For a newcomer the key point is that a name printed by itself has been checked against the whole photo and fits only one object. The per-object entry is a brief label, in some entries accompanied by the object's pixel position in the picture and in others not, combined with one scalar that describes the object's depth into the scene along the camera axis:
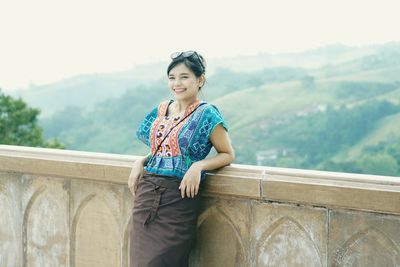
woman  2.54
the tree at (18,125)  22.88
